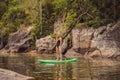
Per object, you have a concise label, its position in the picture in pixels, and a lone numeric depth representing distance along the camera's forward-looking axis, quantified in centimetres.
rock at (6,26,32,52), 2974
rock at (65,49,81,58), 2284
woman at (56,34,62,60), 2098
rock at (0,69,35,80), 801
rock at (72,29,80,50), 2441
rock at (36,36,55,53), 2641
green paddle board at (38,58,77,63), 1719
